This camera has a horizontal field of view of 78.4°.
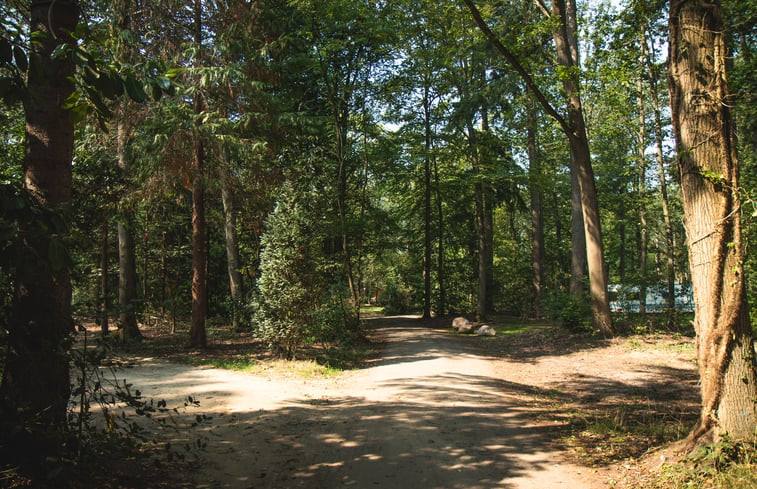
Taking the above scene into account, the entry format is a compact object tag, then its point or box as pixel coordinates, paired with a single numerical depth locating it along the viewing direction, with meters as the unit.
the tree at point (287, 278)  10.91
